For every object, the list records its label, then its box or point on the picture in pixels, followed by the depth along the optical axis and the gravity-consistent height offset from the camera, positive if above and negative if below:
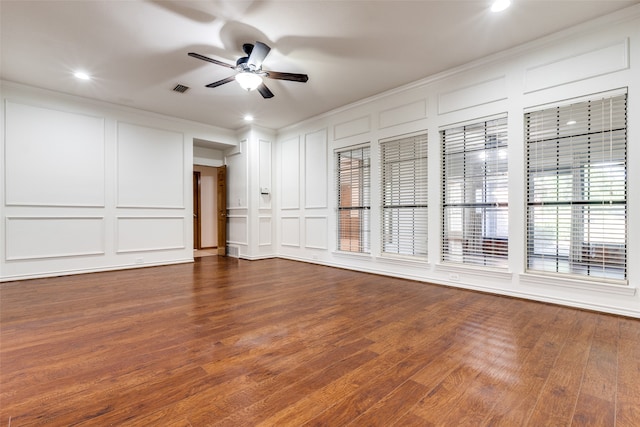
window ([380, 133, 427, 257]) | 4.45 +0.24
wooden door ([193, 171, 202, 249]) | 8.38 -0.14
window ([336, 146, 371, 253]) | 5.23 +0.22
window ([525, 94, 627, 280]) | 2.97 +0.23
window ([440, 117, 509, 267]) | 3.69 +0.22
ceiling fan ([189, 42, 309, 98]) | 3.33 +1.63
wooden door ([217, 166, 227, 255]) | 7.21 +0.03
